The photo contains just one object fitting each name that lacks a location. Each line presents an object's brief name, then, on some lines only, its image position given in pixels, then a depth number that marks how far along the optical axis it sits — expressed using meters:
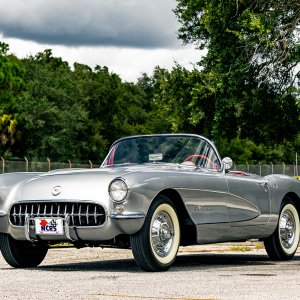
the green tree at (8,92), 64.38
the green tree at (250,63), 30.91
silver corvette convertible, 9.02
